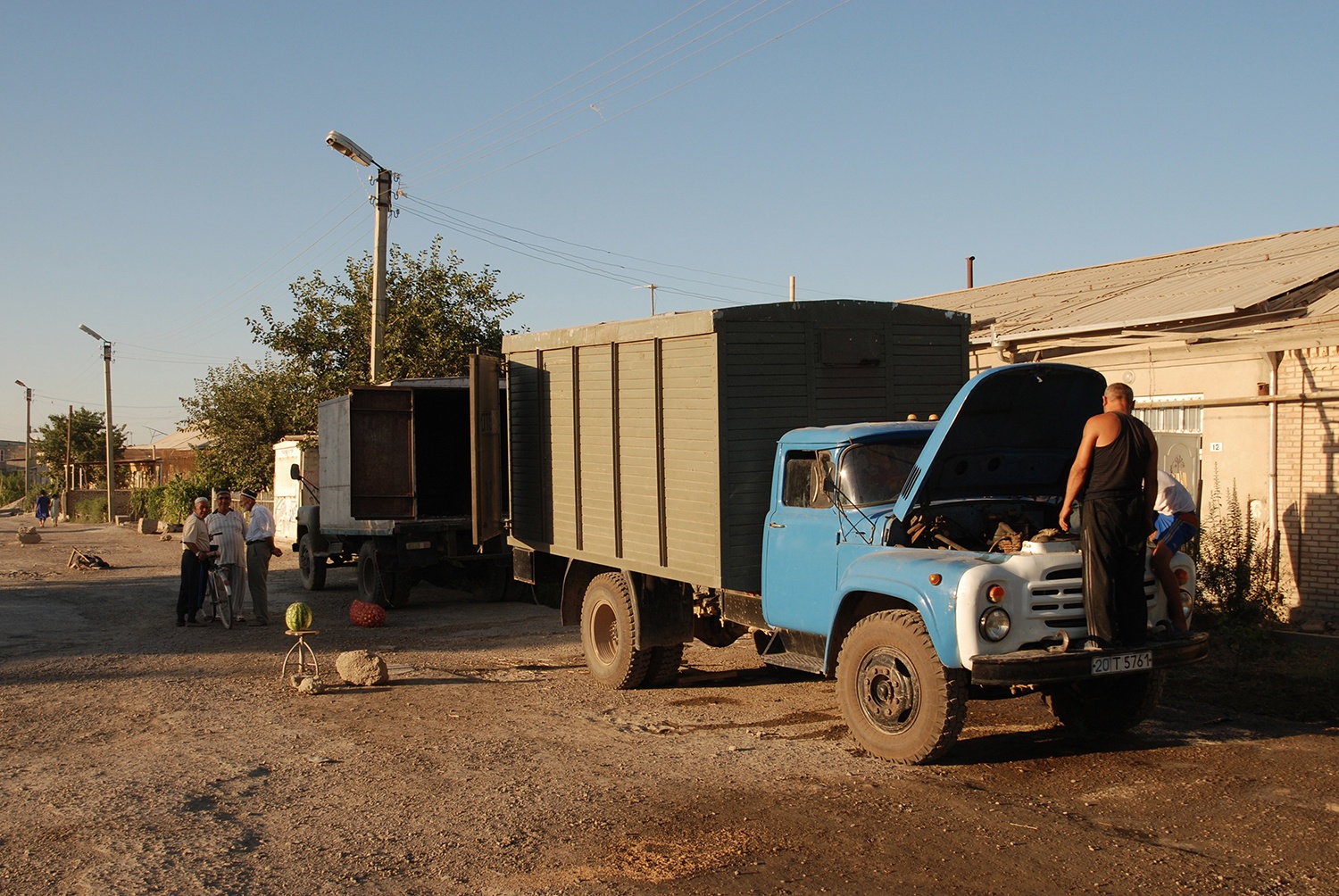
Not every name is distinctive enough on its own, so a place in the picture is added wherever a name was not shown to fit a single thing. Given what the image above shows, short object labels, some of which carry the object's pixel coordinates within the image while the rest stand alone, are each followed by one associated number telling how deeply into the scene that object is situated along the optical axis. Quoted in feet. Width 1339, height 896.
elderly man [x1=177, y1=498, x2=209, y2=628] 46.44
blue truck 20.88
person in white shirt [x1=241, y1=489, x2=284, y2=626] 47.09
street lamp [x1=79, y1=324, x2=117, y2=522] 159.94
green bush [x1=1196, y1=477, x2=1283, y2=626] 33.73
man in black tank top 20.92
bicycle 46.60
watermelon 32.81
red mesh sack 45.39
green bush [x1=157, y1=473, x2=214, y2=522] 132.16
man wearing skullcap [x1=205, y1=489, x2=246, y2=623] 46.60
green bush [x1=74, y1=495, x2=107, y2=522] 186.39
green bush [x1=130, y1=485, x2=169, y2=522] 146.72
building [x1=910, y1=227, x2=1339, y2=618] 38.37
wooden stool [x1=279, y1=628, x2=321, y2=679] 32.63
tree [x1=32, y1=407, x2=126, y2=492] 231.09
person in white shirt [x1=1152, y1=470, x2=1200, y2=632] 31.01
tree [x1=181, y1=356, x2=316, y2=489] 101.45
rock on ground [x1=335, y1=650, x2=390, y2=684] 31.81
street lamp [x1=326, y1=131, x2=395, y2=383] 70.03
